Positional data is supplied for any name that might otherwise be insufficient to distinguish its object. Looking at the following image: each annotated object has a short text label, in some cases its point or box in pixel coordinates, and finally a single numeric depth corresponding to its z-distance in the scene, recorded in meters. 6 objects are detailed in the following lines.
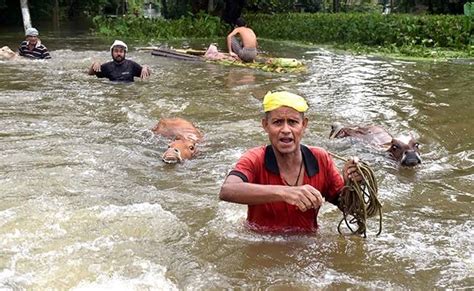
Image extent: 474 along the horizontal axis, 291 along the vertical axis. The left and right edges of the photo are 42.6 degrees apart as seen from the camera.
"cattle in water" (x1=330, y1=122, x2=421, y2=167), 7.11
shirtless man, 16.81
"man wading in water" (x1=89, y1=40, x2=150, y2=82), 12.90
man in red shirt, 3.89
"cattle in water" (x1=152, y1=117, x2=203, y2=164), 7.26
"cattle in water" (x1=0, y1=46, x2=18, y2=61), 16.16
